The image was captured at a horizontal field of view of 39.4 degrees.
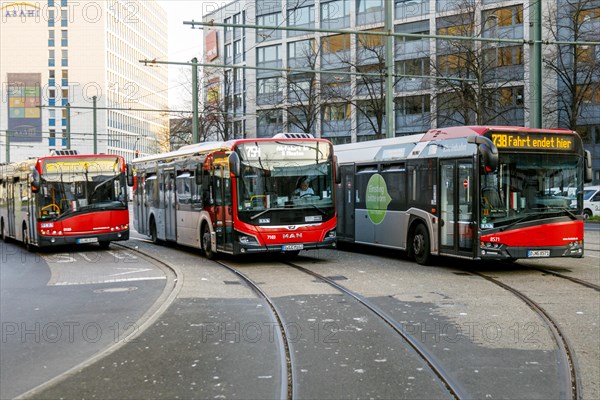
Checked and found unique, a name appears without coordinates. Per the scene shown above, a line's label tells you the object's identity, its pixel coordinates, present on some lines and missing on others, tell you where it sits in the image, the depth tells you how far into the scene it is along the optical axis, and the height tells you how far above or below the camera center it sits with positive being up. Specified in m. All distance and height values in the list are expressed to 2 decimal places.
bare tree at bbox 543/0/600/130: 42.59 +7.10
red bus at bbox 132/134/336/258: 17.31 -0.07
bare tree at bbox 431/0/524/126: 38.38 +5.96
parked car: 39.97 -0.61
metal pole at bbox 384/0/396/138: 22.30 +3.33
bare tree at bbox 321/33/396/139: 41.69 +7.04
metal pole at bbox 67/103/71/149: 43.42 +3.88
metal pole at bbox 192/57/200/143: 32.53 +3.47
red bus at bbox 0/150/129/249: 21.95 -0.16
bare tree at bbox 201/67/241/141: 51.12 +5.39
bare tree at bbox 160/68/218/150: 52.75 +4.52
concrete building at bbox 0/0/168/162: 98.25 +16.40
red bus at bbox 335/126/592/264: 14.97 -0.03
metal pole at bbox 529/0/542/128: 19.34 +2.93
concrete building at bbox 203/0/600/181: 41.25 +7.86
